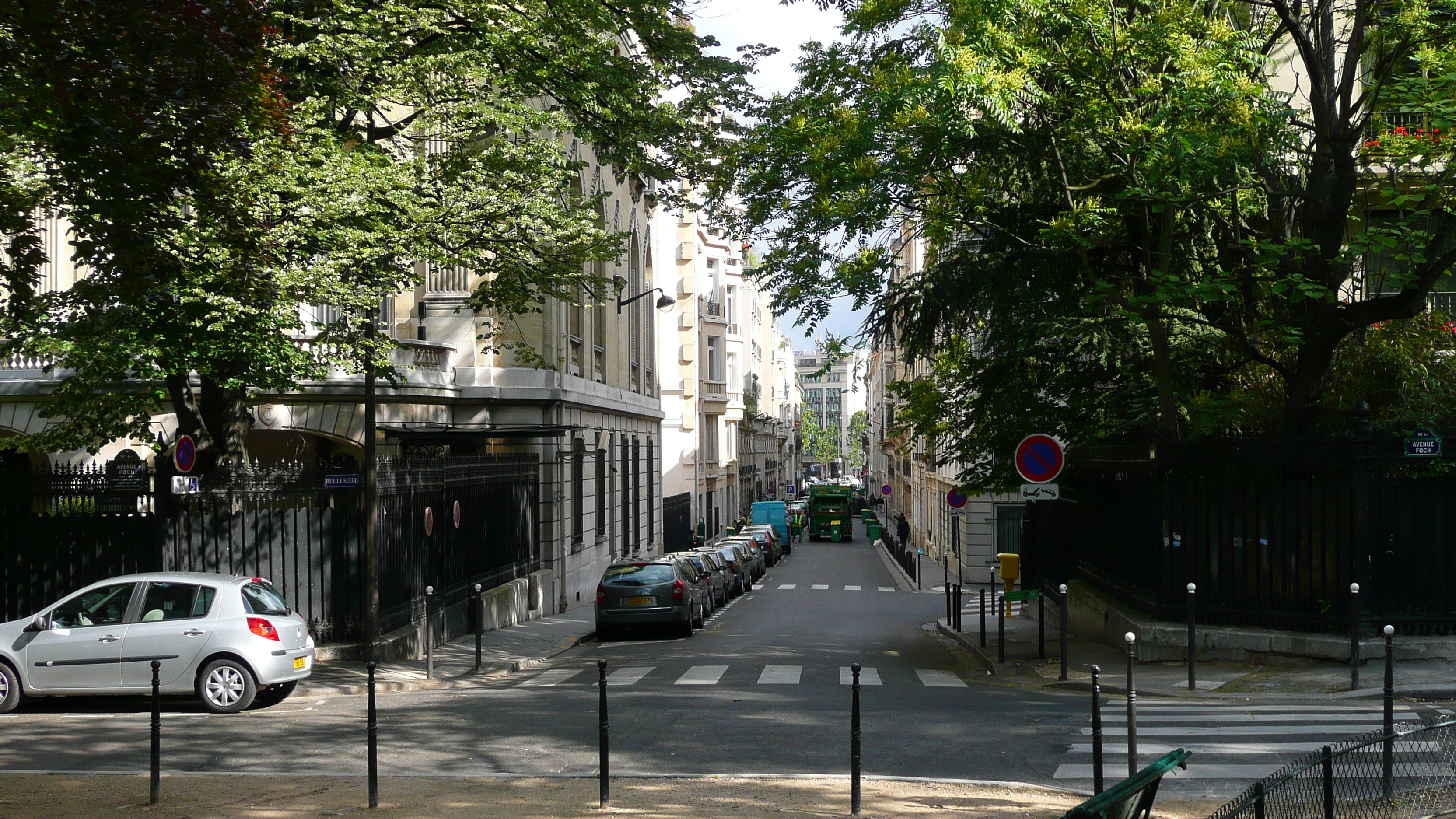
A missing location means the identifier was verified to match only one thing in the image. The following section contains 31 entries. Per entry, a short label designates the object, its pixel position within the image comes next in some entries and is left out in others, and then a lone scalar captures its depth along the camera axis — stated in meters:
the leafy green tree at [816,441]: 180.75
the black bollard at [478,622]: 17.38
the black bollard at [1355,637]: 12.69
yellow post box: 25.31
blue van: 62.44
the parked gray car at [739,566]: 32.88
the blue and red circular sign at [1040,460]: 15.47
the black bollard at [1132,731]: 8.37
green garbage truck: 68.62
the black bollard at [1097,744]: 8.07
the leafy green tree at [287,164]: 9.75
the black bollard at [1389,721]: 6.42
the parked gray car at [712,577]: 26.89
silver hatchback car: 12.96
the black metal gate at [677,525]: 49.66
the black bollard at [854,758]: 7.95
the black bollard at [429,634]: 16.45
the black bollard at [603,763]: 8.12
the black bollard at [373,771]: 8.27
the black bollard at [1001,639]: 16.25
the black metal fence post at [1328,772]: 5.93
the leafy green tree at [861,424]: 177.40
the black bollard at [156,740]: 8.55
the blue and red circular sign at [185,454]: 16.44
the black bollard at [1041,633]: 16.31
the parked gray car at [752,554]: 37.15
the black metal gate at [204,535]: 16.59
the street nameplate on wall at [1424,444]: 13.56
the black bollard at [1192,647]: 13.19
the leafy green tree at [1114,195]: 13.45
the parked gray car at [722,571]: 29.73
